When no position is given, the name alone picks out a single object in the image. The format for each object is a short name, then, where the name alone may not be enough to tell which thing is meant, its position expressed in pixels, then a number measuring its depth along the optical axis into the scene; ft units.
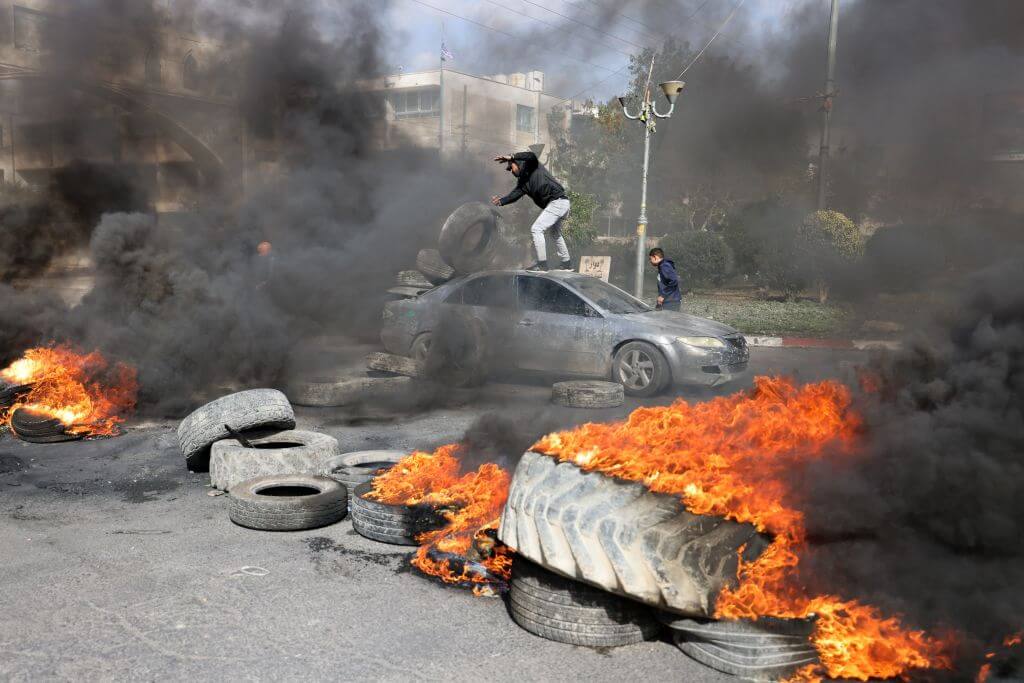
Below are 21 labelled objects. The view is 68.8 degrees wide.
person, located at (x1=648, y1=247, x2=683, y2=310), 38.29
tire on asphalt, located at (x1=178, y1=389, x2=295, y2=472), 20.29
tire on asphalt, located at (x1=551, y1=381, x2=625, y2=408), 28.66
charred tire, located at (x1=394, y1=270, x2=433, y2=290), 39.14
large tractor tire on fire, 10.30
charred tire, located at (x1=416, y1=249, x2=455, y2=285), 37.40
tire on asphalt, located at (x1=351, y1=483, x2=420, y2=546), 15.23
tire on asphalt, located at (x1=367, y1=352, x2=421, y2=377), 33.01
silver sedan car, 30.45
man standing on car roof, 32.86
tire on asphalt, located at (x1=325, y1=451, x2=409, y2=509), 18.08
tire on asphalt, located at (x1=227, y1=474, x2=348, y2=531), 16.12
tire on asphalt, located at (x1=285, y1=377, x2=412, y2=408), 29.27
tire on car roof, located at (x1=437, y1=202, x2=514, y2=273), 36.24
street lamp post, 52.70
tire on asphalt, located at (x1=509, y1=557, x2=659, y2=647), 11.27
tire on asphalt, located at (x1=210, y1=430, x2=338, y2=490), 18.74
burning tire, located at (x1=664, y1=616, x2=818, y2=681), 10.16
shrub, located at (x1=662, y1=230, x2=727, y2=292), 71.16
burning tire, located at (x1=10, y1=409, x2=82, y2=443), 23.88
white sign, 64.39
